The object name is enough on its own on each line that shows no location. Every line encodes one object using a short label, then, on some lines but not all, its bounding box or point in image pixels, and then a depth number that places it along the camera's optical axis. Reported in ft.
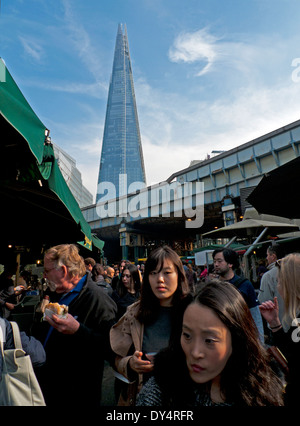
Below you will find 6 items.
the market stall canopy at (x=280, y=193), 11.43
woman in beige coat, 6.16
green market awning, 7.03
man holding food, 7.00
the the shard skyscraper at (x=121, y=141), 516.32
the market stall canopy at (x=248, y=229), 25.31
